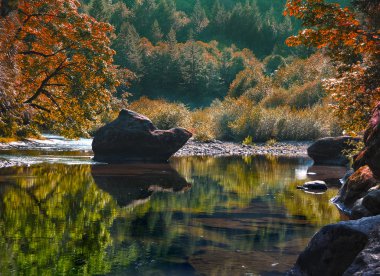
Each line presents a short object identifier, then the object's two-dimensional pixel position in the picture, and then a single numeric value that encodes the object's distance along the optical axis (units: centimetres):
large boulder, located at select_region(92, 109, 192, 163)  2473
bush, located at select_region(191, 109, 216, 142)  3844
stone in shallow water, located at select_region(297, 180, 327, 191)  1625
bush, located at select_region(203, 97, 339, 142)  3831
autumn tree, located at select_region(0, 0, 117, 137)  2372
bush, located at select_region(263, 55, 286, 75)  10025
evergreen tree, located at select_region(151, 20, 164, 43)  12244
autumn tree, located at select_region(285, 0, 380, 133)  1290
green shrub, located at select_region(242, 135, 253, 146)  3709
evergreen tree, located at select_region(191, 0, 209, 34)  14100
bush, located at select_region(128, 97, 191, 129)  4092
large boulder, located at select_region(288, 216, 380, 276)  649
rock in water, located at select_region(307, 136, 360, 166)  2477
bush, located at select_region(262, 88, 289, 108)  4992
